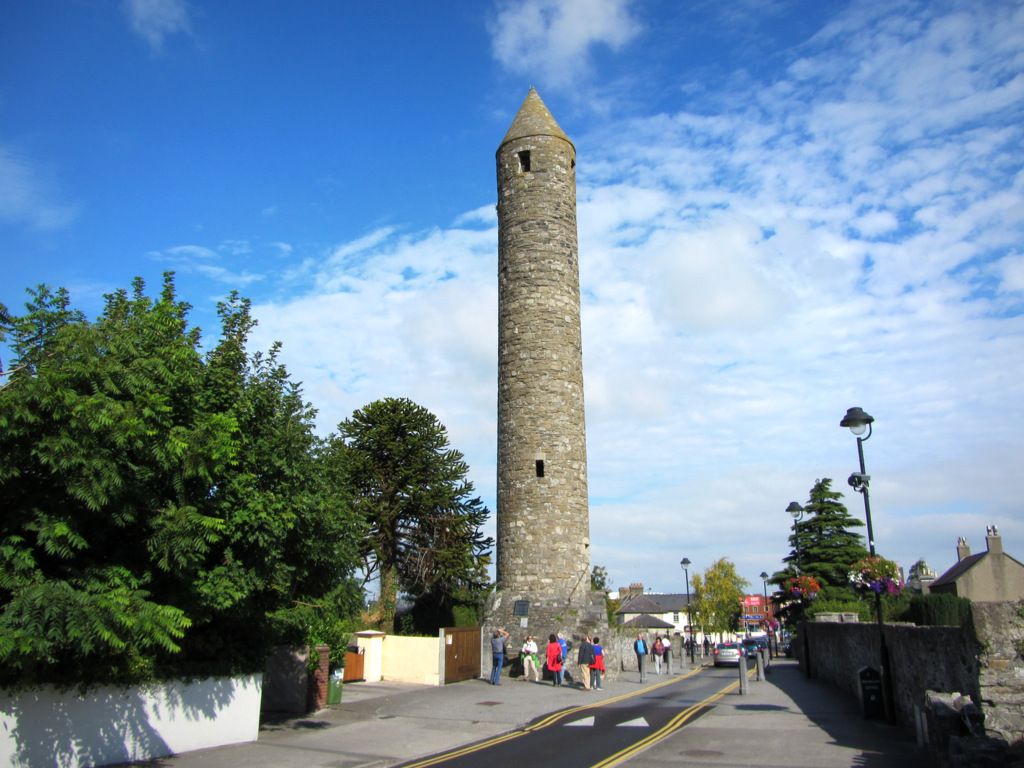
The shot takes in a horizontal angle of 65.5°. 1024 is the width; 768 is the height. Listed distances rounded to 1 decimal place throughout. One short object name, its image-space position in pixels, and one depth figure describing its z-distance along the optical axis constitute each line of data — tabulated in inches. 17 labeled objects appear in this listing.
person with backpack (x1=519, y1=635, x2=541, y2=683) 905.5
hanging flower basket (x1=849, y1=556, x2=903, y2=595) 582.8
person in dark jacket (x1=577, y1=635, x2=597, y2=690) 839.7
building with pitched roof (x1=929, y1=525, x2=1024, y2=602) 1979.6
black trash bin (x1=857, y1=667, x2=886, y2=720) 565.0
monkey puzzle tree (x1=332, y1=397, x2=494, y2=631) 1318.9
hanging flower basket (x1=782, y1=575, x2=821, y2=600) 1017.5
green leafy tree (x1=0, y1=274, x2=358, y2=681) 354.0
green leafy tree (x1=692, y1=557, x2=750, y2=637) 2642.7
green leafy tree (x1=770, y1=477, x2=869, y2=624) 1886.1
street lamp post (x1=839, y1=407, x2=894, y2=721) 543.8
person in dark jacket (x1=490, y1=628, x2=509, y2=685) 852.6
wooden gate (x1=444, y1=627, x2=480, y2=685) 890.7
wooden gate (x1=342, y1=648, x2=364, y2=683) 888.3
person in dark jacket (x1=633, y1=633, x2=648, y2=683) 1000.9
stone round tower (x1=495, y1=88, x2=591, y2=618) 967.0
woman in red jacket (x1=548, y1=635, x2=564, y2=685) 873.5
